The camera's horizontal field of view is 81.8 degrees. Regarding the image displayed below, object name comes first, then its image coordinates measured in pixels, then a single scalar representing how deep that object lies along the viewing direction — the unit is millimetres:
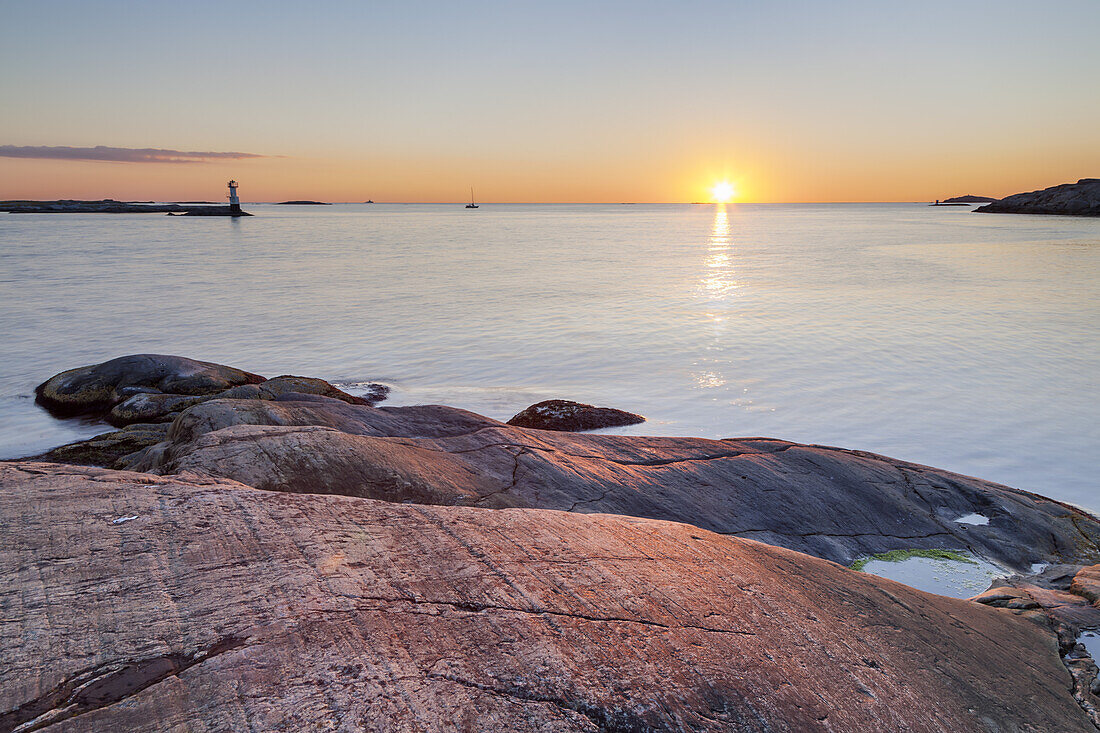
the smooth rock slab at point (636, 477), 5258
